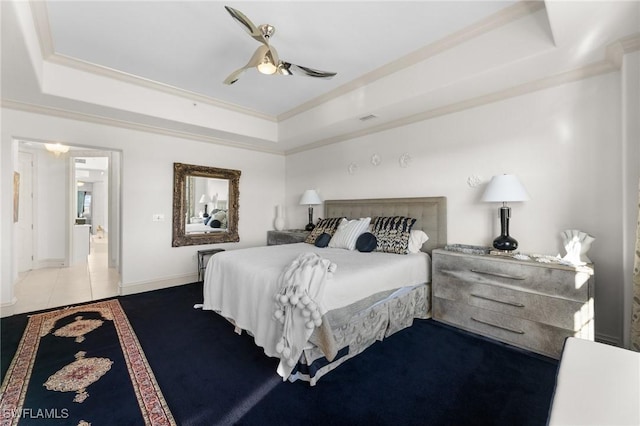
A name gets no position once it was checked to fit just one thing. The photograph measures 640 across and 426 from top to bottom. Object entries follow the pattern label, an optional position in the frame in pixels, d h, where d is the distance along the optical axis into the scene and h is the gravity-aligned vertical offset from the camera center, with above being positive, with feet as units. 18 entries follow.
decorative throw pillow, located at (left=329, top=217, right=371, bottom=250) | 11.54 -0.88
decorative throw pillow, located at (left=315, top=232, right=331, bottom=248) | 12.09 -1.22
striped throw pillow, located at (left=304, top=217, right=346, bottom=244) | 13.08 -0.75
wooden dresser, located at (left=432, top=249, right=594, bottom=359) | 6.97 -2.48
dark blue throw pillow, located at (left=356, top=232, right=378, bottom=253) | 10.71 -1.18
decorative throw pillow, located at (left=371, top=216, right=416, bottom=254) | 10.45 -0.81
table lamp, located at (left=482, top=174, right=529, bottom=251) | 8.37 +0.54
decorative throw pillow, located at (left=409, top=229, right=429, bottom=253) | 10.52 -1.06
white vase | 17.67 -0.54
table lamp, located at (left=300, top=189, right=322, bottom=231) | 15.58 +0.80
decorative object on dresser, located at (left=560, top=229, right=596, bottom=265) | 7.52 -0.95
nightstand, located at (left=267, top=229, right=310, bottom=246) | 15.07 -1.38
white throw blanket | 6.01 -2.23
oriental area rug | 5.32 -3.93
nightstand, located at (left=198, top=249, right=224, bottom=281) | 14.52 -2.55
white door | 16.66 -0.05
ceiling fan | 6.82 +4.32
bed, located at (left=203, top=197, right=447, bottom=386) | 6.29 -2.37
